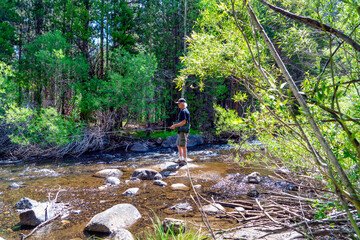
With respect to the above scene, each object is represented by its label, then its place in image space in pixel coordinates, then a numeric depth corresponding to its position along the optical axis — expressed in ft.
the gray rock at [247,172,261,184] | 21.30
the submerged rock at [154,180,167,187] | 20.99
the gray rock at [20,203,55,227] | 13.43
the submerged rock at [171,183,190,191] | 19.98
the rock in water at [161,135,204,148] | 48.65
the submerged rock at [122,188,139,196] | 18.70
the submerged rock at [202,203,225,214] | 14.29
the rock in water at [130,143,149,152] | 43.63
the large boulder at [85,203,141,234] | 12.60
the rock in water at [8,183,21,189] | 20.75
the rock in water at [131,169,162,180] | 23.47
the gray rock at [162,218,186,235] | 11.95
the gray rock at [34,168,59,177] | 25.34
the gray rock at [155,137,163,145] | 50.11
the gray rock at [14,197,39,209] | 15.75
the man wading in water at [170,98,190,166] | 26.72
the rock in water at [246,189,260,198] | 17.31
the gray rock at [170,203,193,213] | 15.14
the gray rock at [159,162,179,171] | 27.07
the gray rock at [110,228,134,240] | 11.50
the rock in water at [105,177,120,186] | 21.64
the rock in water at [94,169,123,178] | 24.67
